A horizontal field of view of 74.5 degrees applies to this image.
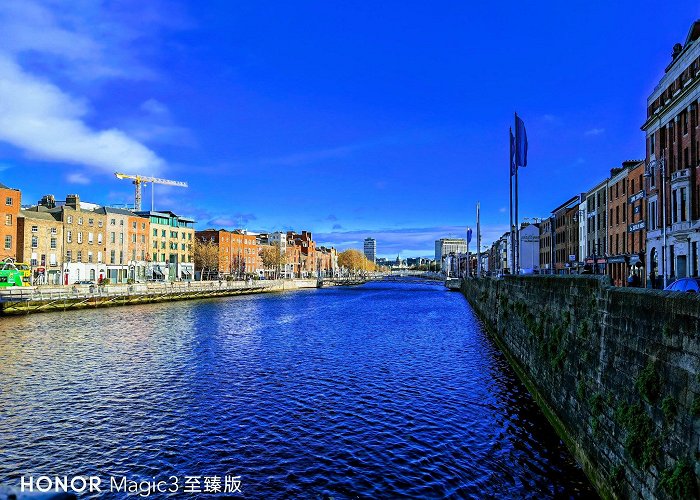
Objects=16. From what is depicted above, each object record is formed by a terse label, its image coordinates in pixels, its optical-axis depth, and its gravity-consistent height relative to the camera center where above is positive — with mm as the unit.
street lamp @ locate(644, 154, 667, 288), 46934 +10438
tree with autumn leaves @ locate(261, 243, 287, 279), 180375 +2274
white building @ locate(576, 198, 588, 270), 80312 +6104
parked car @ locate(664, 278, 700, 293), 17766 -768
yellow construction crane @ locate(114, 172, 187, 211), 185125 +34356
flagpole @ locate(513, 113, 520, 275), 39594 +8897
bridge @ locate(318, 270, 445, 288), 188000 -7359
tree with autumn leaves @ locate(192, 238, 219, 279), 142625 +1720
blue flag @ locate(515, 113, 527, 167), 39219 +10439
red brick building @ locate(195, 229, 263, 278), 160125 +4948
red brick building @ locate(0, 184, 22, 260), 80125 +7721
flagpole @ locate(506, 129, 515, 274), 46375 +9291
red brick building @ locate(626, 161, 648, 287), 54656 +5605
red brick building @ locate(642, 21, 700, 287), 40375 +9839
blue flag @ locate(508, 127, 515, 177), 46272 +11033
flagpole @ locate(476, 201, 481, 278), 118188 +11521
